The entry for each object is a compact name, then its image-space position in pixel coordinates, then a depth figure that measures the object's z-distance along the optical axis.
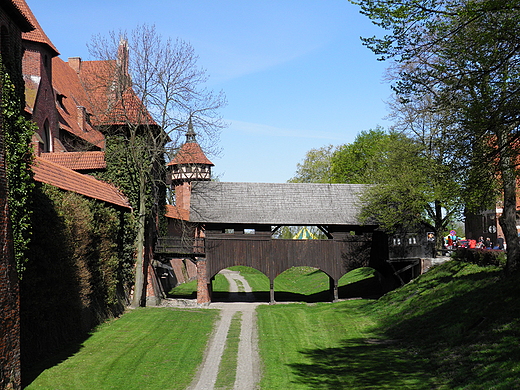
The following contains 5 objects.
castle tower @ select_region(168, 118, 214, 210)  46.47
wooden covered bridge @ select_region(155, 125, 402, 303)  29.80
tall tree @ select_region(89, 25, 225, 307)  27.22
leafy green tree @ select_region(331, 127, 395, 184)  52.47
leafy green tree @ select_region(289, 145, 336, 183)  60.69
